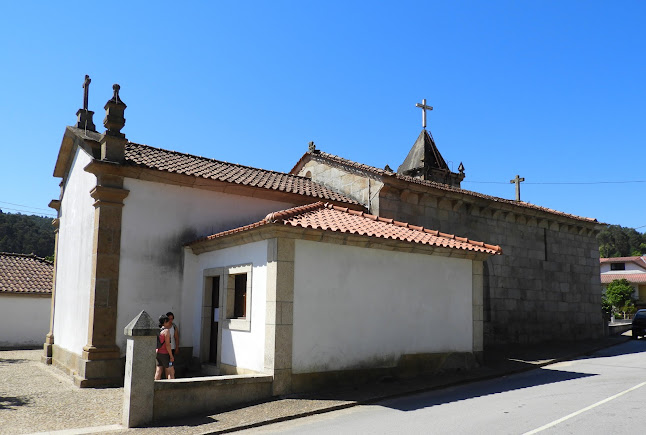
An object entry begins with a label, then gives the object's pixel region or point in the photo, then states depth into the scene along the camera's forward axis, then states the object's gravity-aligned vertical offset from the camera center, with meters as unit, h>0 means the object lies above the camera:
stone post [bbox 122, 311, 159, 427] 7.30 -1.22
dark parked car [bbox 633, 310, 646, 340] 20.77 -1.32
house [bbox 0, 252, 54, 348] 20.86 -0.97
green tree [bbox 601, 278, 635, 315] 39.31 -0.34
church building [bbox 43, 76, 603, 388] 9.47 +0.41
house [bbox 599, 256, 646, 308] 47.09 +2.02
